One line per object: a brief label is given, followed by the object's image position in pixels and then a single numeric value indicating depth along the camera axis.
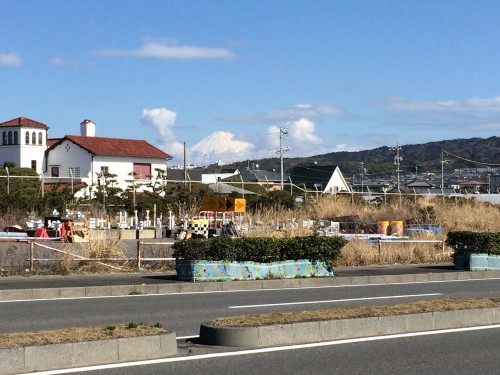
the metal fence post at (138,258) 22.98
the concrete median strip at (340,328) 10.48
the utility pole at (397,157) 86.07
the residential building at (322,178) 98.20
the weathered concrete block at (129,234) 34.23
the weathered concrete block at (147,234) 34.84
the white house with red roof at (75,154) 68.25
